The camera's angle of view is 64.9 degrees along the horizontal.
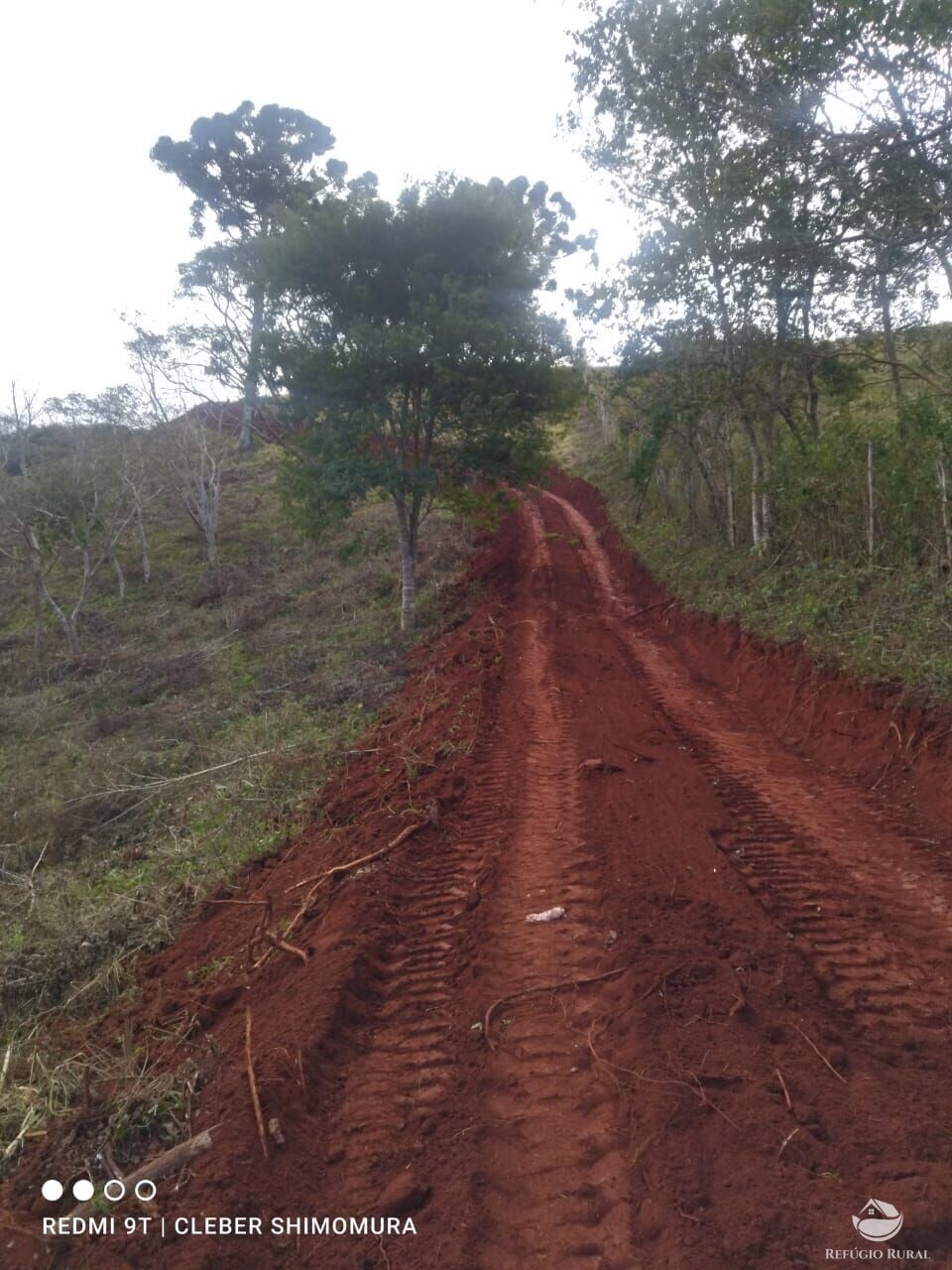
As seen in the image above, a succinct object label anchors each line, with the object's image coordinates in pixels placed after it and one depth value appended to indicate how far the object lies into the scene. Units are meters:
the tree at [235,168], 21.75
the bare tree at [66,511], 19.61
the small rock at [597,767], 6.58
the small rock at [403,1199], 2.56
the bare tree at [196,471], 24.27
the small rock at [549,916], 4.29
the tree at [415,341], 12.53
